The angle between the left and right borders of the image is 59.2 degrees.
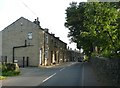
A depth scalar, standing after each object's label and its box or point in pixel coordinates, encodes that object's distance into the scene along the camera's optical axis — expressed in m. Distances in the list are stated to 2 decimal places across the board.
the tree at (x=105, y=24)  6.87
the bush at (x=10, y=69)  11.16
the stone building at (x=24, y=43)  18.93
